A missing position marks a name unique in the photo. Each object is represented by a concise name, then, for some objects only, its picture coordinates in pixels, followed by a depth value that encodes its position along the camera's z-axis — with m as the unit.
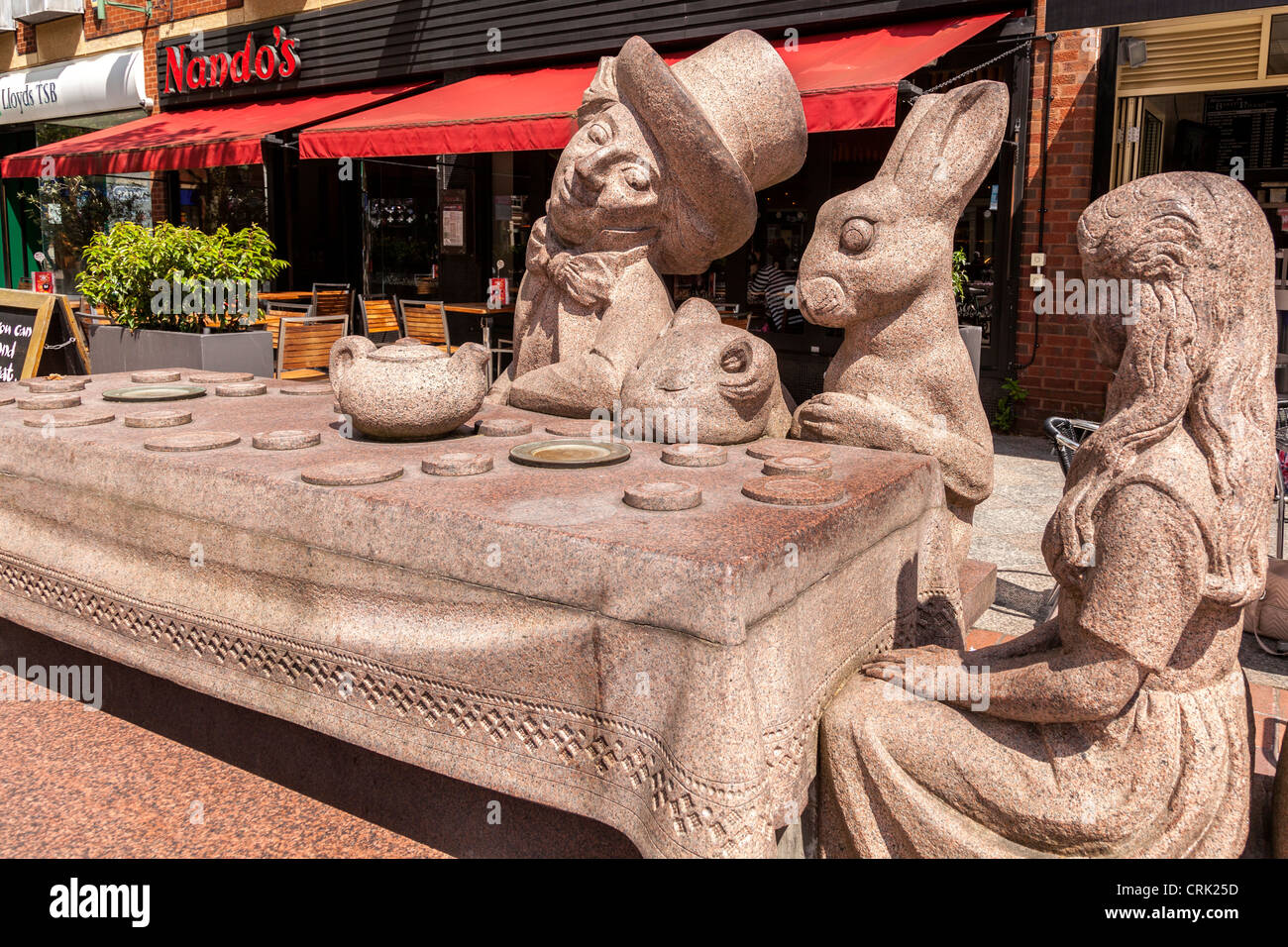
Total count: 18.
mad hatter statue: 3.53
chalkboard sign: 6.91
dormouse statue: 3.25
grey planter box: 6.41
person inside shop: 9.34
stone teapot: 3.11
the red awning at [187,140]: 10.65
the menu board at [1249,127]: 7.41
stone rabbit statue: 3.12
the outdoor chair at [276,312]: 9.44
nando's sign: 12.69
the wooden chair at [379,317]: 10.95
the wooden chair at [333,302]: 11.30
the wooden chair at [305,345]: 7.82
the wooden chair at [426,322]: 10.07
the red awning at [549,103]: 6.45
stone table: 2.01
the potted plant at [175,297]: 6.54
